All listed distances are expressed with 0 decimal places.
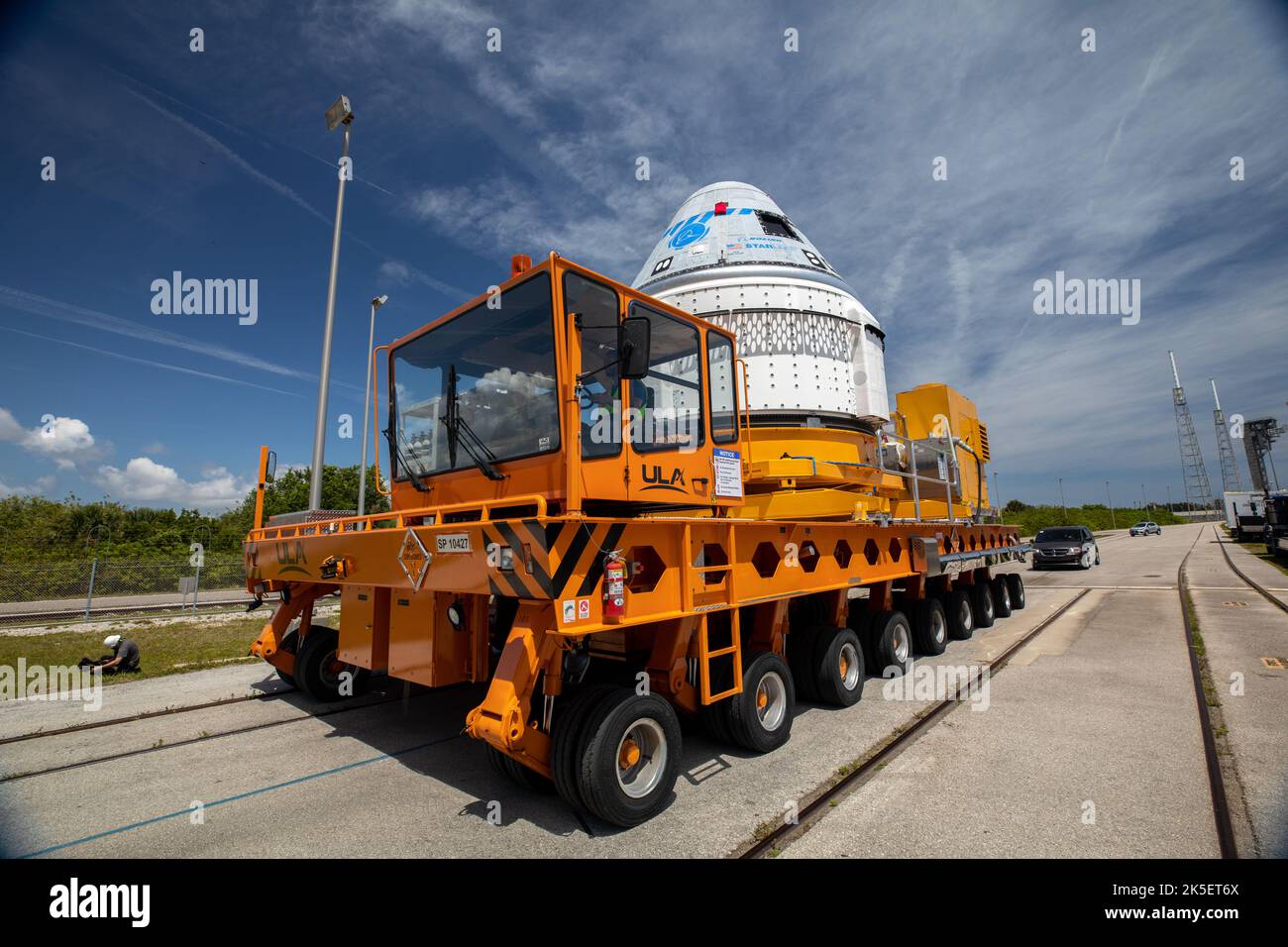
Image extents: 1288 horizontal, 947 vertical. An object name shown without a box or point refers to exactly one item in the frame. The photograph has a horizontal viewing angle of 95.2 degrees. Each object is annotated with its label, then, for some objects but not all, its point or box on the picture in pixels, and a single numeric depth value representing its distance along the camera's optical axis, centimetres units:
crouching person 784
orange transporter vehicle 328
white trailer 3856
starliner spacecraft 656
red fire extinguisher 324
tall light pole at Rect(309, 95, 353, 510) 1116
